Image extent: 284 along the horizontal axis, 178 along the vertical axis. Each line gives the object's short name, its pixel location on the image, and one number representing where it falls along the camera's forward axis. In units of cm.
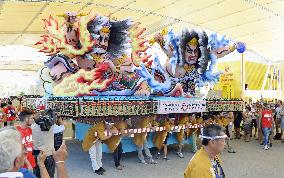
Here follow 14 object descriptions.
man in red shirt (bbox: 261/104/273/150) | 1070
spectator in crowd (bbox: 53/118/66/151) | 558
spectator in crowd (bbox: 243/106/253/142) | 1225
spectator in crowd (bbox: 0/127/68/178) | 206
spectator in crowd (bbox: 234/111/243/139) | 1252
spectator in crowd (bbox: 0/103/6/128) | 1208
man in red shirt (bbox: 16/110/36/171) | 438
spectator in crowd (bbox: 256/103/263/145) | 1179
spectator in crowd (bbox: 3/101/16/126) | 1292
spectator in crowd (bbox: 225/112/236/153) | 1065
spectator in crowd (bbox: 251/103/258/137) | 1285
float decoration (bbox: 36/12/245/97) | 971
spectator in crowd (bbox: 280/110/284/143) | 1199
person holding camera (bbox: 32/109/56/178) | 495
